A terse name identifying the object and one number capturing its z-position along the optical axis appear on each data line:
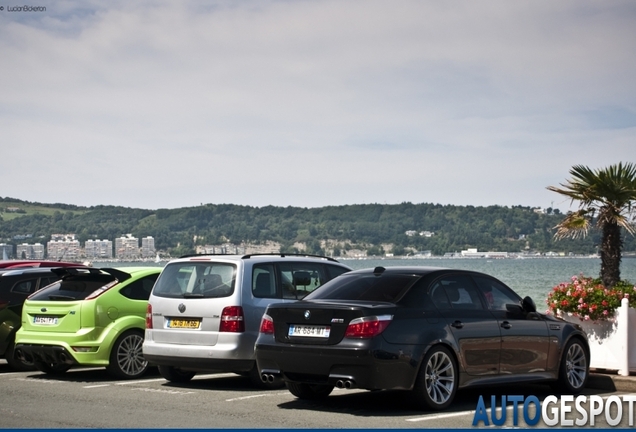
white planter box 13.51
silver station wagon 13.05
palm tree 16.16
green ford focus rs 14.39
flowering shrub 13.90
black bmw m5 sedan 10.69
